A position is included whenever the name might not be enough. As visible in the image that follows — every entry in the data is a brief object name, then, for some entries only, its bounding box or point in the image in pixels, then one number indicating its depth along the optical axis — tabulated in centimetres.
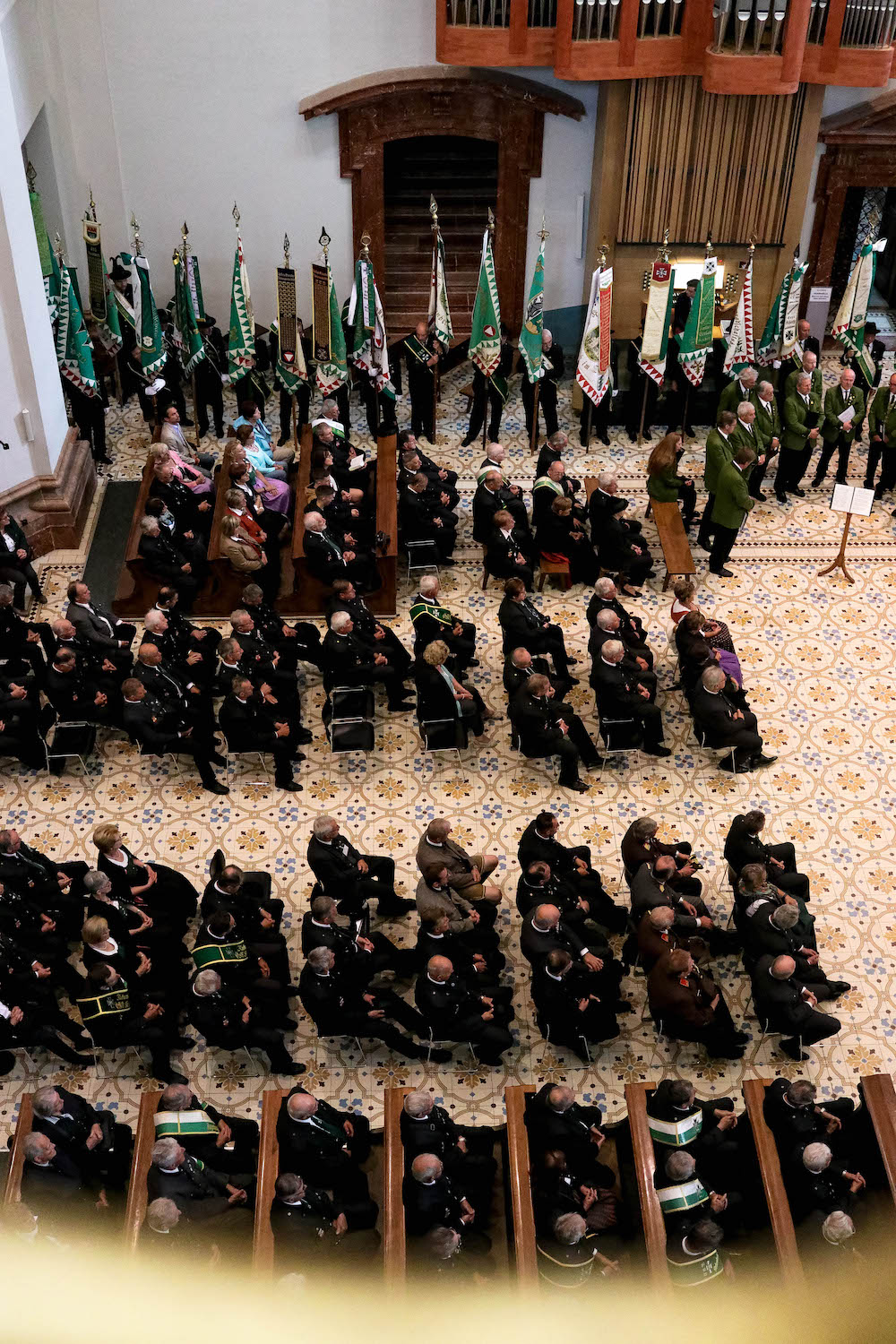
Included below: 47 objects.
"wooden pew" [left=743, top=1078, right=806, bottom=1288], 629
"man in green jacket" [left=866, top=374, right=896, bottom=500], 1273
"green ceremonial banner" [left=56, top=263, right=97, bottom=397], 1301
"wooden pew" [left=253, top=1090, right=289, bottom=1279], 622
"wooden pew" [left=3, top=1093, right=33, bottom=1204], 656
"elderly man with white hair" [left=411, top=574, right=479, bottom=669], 1038
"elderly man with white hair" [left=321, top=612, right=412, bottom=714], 1015
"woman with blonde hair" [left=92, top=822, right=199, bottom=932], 827
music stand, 1126
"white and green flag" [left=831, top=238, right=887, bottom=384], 1365
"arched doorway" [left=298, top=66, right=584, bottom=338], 1387
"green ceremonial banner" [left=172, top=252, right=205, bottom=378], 1371
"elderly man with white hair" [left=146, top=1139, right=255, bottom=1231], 655
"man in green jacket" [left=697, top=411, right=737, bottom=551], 1183
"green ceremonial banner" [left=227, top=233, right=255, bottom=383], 1358
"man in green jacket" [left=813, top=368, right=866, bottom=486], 1272
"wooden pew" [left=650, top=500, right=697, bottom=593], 1191
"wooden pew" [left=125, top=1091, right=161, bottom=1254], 644
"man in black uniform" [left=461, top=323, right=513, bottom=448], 1366
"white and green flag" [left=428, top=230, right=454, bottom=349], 1364
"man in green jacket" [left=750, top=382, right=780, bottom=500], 1238
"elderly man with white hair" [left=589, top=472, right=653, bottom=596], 1165
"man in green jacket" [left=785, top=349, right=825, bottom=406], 1258
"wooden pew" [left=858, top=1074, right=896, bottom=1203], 639
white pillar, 1126
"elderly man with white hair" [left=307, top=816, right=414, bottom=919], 839
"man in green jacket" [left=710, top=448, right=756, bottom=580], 1153
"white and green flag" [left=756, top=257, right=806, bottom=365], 1376
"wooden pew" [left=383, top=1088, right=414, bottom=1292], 621
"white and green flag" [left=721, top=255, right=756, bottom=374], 1373
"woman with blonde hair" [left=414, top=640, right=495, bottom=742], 991
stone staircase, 1566
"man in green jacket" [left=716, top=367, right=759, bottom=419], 1277
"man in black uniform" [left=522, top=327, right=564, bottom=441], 1369
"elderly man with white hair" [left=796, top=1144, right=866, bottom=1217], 660
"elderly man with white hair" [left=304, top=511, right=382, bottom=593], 1102
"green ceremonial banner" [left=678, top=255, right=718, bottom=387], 1347
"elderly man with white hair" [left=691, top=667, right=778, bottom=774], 991
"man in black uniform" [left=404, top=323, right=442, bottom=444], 1359
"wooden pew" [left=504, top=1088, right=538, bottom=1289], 630
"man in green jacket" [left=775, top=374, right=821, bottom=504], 1265
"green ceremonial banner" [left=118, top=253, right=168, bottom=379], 1342
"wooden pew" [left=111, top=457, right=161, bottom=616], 1137
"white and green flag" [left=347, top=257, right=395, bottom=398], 1361
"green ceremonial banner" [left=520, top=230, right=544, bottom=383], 1320
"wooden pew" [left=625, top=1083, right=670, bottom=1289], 625
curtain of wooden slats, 1323
